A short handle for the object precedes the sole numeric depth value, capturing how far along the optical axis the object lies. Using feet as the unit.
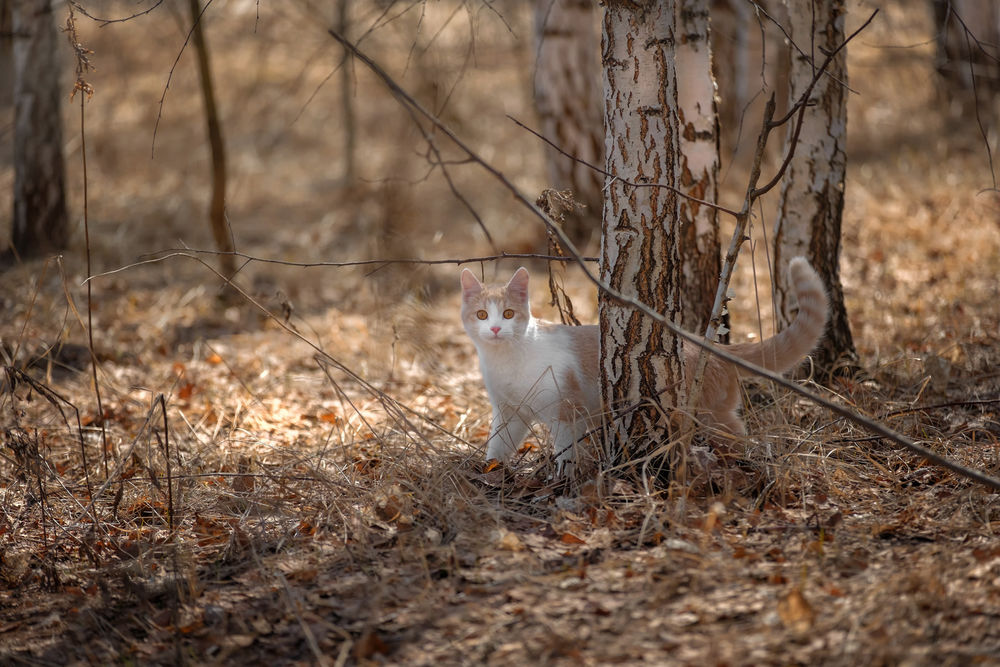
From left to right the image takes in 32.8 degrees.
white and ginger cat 23.30
